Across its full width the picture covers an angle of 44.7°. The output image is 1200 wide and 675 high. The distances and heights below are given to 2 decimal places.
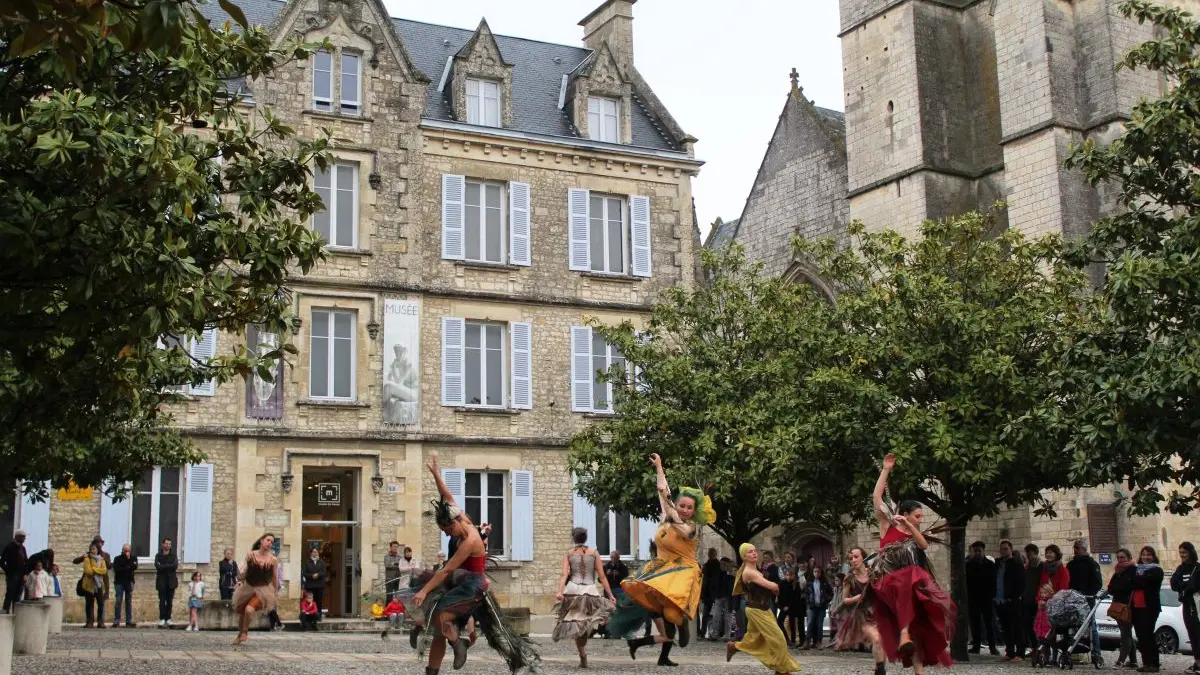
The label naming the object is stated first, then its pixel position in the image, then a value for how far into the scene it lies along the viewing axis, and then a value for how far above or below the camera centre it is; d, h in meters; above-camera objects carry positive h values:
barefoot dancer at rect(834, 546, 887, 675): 11.68 -0.59
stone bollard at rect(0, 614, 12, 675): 10.70 -0.60
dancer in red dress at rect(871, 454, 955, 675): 10.99 -0.41
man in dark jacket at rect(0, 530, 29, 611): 19.72 -0.06
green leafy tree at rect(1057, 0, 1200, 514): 13.57 +2.22
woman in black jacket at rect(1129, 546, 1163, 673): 15.48 -0.69
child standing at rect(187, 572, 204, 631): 21.98 -0.63
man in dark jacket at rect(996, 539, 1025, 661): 18.06 -0.69
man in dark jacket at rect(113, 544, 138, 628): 21.92 -0.30
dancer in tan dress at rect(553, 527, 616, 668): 13.83 -0.43
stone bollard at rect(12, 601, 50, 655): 14.40 -0.66
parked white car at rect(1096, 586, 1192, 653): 22.05 -1.35
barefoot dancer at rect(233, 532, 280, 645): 16.52 -0.31
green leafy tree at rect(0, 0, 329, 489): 8.54 +2.15
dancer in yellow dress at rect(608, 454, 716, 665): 12.95 -0.20
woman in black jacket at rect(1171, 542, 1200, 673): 15.06 -0.51
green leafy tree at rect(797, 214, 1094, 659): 17.05 +2.16
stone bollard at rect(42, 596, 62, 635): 18.77 -0.71
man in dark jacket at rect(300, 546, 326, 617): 22.53 -0.32
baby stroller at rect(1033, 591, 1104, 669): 15.87 -0.89
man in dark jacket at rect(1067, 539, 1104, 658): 16.70 -0.36
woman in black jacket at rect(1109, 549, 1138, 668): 15.64 -0.43
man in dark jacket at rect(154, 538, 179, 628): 22.23 -0.29
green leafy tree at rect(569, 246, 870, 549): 19.70 +2.12
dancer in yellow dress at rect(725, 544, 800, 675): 12.08 -0.65
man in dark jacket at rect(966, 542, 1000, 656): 18.88 -0.62
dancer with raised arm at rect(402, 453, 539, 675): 10.91 -0.35
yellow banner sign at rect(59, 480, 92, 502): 23.34 +1.04
